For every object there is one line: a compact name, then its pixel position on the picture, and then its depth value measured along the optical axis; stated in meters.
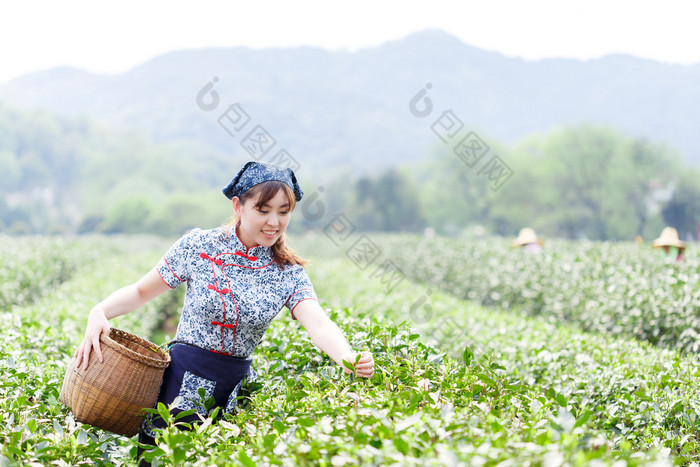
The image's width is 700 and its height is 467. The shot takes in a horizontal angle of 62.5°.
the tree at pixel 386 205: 67.31
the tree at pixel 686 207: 48.66
